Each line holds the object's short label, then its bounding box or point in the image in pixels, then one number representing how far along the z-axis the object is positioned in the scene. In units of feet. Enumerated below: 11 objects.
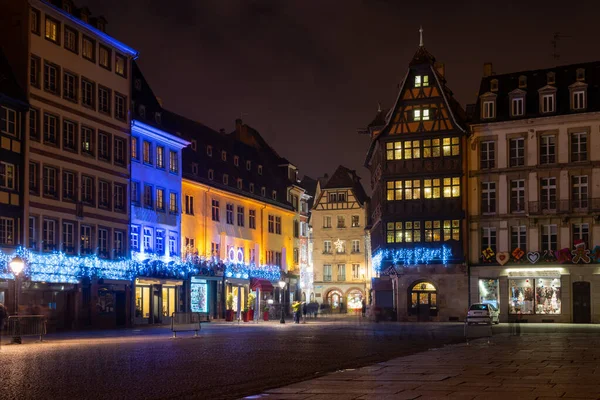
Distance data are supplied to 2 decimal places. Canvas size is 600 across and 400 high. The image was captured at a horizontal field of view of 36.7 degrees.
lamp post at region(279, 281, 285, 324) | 264.64
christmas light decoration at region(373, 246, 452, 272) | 215.51
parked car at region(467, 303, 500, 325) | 161.58
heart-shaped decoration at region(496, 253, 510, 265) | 209.78
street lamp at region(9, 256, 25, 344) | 108.58
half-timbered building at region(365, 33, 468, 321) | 215.31
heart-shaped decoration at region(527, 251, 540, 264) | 207.31
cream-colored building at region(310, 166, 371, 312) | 334.85
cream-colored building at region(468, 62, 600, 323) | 203.51
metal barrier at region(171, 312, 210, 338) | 122.91
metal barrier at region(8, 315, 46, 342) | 108.79
